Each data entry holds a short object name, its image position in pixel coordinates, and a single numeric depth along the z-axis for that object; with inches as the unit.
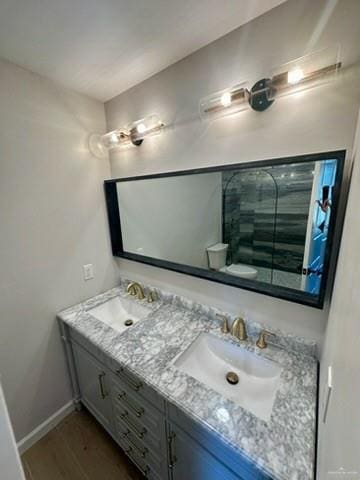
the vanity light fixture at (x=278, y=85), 32.2
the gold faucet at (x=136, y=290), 67.4
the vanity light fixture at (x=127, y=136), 53.8
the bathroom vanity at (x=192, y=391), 28.8
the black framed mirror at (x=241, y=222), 37.2
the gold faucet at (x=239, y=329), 46.5
